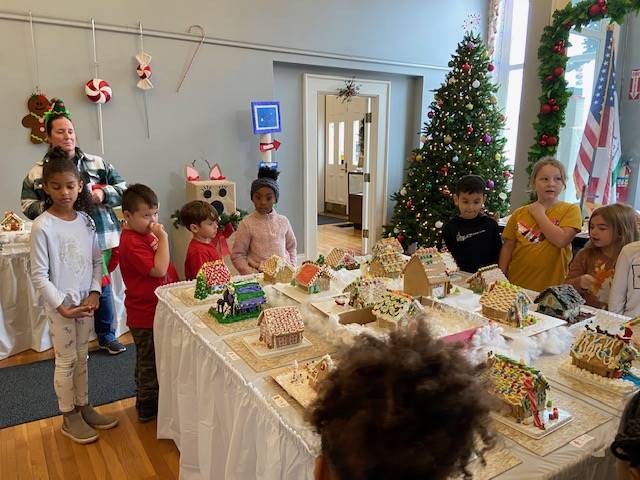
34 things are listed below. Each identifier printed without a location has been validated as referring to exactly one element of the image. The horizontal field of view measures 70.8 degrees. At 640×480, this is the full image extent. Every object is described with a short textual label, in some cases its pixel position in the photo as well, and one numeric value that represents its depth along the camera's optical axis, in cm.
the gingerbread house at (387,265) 211
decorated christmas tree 475
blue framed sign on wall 461
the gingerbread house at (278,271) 212
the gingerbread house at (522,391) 106
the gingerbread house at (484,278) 194
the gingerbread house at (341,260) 229
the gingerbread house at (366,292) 167
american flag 373
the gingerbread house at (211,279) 195
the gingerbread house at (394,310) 152
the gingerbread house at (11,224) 316
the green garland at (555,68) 345
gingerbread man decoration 374
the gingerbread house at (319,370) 118
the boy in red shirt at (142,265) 205
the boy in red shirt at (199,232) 220
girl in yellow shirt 226
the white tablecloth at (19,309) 301
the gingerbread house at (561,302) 167
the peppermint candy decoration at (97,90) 391
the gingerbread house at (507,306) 154
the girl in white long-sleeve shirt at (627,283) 181
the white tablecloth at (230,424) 98
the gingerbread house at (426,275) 179
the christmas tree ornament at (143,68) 411
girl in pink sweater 259
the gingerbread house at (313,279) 191
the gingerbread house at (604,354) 124
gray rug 252
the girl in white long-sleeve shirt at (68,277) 190
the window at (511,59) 584
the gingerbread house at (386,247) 218
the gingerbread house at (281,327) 145
